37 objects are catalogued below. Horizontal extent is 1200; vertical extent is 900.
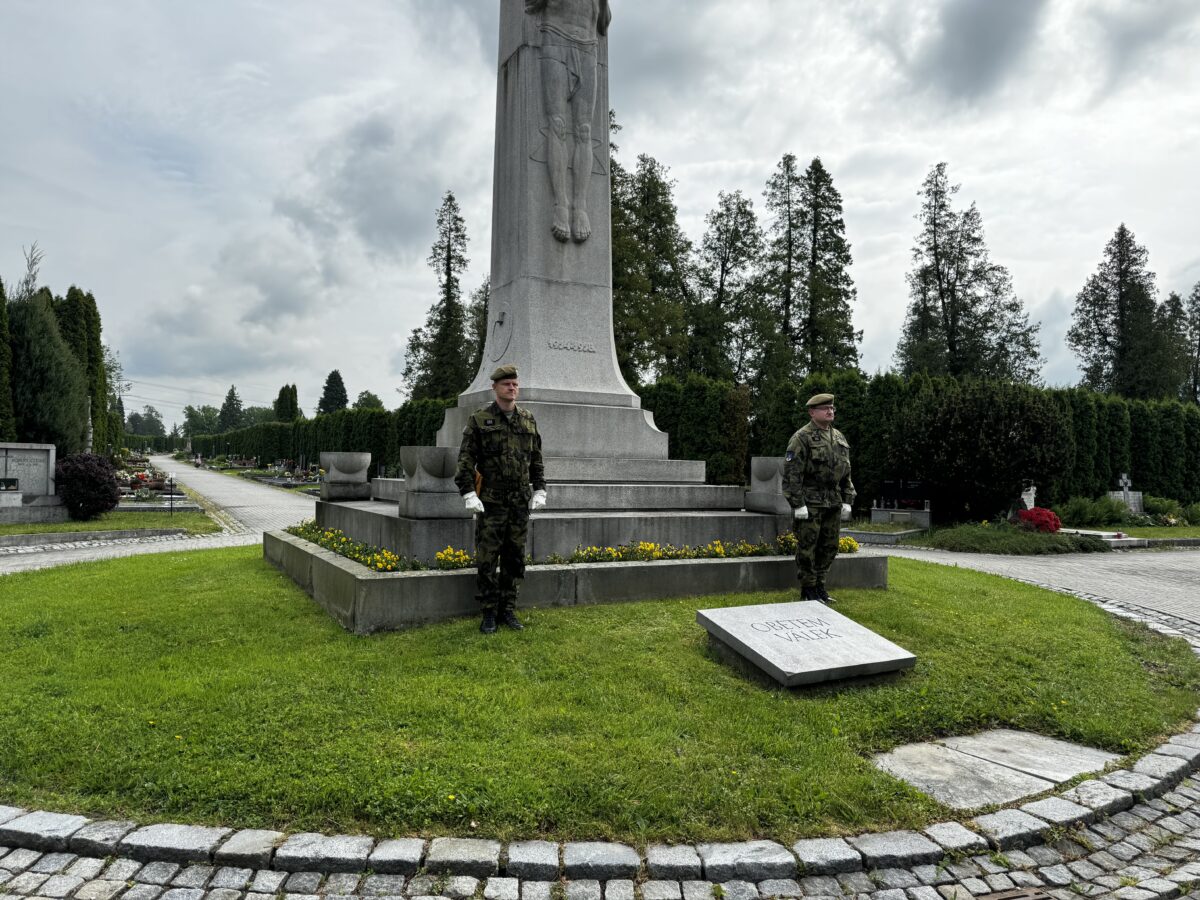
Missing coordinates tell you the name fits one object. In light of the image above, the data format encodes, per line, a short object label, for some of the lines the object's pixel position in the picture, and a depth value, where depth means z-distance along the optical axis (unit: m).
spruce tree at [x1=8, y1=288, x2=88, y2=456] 18.61
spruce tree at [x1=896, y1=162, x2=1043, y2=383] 34.88
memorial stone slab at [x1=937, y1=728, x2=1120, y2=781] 3.69
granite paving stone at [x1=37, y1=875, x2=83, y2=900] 2.52
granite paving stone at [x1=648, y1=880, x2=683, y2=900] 2.56
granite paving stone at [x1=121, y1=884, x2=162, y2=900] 2.50
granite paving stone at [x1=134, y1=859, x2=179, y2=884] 2.59
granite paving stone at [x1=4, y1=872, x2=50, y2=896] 2.54
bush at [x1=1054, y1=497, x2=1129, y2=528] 19.02
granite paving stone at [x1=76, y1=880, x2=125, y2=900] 2.51
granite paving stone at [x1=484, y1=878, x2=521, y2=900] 2.52
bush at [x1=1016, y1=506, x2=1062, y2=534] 15.52
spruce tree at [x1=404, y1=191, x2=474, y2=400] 39.72
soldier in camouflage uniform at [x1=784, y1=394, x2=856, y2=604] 6.38
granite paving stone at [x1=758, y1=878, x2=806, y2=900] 2.62
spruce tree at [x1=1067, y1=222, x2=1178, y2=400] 38.16
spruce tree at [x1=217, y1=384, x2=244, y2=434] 125.75
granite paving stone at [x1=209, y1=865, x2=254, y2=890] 2.55
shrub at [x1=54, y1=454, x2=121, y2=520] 16.61
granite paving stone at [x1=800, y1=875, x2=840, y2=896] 2.64
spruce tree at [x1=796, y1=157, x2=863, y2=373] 32.06
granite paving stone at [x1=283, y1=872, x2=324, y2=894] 2.54
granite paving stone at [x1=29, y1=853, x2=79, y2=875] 2.66
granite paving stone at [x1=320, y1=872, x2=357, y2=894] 2.54
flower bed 5.83
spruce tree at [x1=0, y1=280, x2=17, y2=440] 17.67
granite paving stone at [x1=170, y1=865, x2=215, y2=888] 2.57
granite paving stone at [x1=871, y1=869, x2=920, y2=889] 2.71
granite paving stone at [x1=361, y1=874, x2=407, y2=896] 2.53
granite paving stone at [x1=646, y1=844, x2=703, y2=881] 2.67
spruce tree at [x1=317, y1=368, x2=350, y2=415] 89.06
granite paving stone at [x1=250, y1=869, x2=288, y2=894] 2.54
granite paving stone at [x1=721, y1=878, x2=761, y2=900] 2.60
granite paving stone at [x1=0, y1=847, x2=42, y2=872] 2.67
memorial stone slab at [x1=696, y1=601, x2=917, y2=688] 4.40
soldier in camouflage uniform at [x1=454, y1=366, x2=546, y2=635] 5.31
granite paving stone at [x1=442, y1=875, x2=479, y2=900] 2.52
